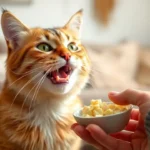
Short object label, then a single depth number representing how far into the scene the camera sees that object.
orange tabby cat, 0.86
